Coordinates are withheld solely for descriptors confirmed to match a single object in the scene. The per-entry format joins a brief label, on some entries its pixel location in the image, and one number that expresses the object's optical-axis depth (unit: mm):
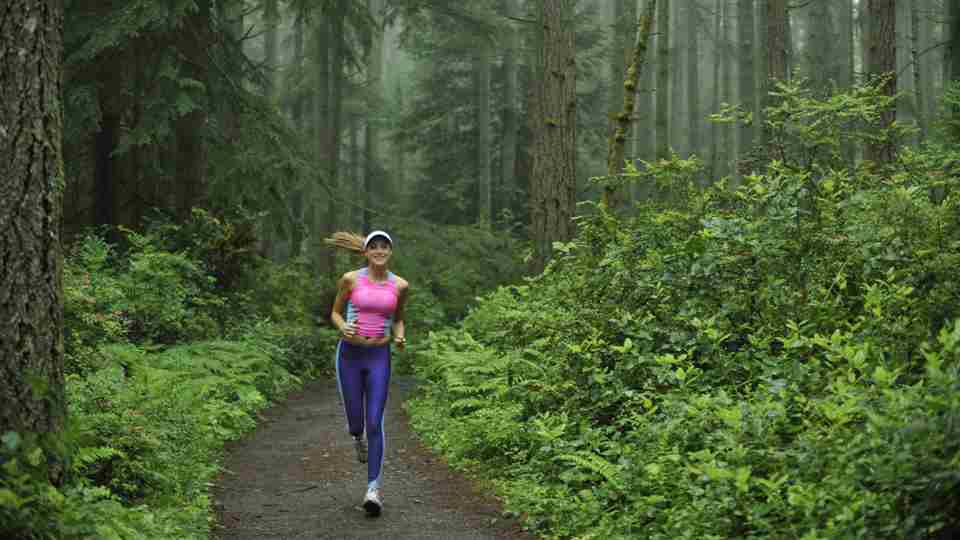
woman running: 7520
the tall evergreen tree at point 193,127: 15875
